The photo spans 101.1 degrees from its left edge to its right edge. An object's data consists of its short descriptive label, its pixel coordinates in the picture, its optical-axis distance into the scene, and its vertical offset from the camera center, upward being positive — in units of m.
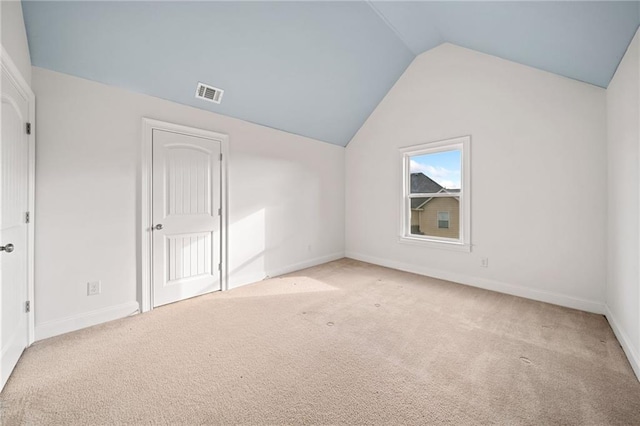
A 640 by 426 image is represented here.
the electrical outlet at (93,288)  2.54 -0.74
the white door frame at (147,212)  2.83 +0.00
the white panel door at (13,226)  1.75 -0.11
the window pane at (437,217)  4.00 -0.07
